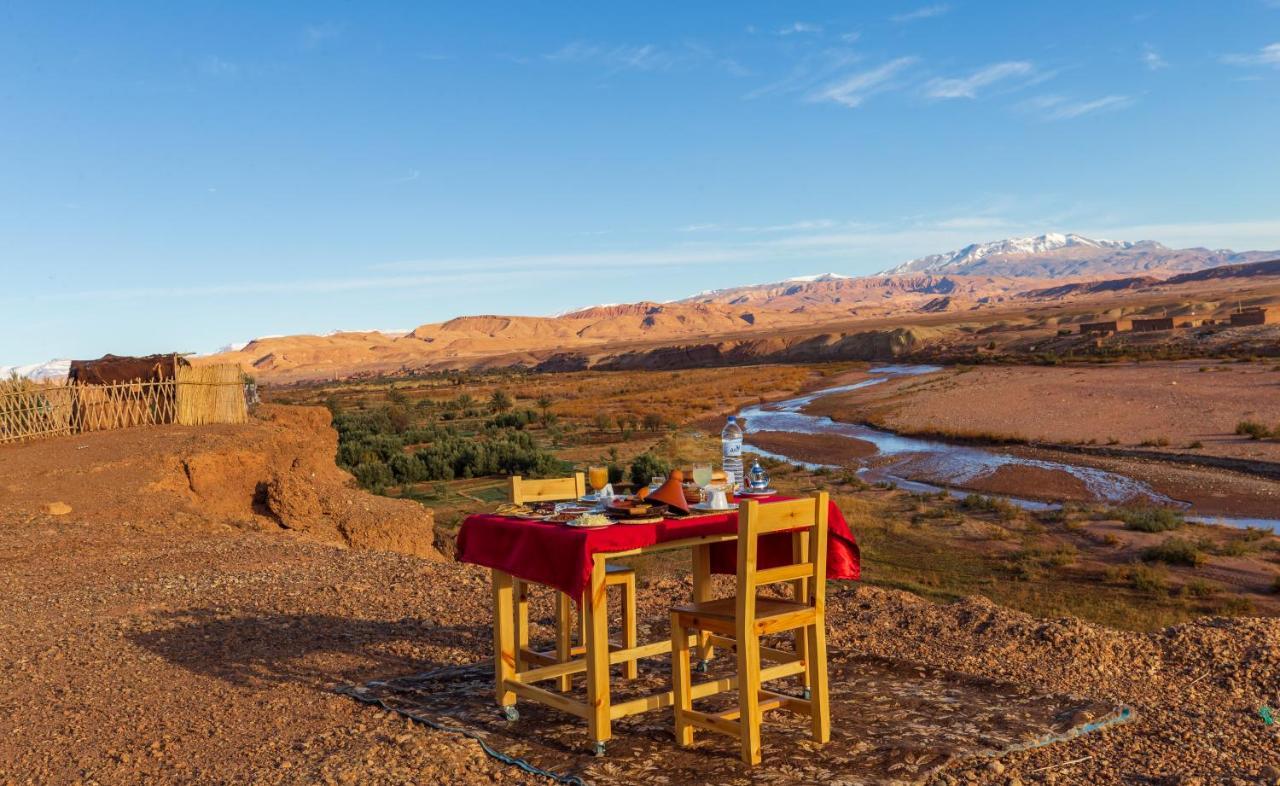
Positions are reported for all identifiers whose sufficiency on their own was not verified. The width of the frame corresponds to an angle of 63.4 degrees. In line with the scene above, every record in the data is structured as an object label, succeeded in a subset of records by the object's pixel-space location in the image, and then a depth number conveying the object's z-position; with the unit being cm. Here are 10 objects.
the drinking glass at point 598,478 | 604
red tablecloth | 502
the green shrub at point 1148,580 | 1247
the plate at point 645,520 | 523
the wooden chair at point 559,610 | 607
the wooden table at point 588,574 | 509
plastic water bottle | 648
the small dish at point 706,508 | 554
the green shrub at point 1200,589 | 1211
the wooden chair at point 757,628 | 498
